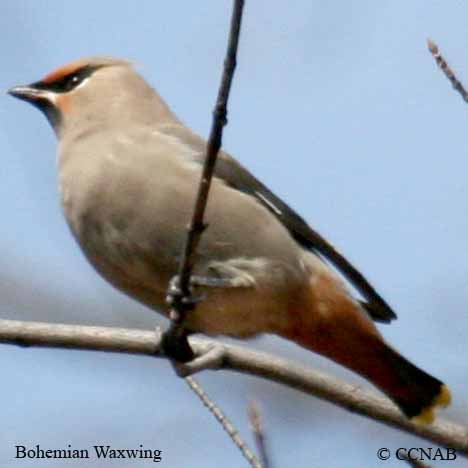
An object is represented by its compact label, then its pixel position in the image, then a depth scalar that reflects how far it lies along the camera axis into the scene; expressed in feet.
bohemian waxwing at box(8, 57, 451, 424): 26.61
